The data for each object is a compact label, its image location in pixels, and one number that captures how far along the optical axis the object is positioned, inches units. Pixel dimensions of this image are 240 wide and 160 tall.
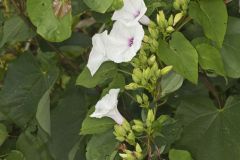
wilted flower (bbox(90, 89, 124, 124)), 45.5
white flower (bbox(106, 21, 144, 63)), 43.5
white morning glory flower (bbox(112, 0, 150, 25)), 43.9
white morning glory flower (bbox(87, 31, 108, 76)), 46.4
